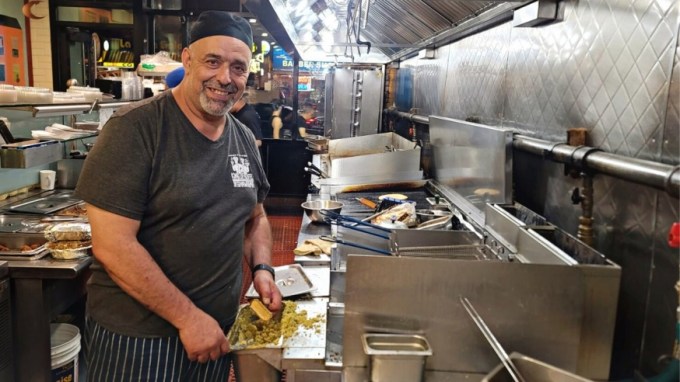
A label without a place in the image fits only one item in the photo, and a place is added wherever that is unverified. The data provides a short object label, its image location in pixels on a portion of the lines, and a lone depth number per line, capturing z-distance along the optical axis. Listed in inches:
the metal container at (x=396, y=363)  55.4
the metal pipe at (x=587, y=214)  68.9
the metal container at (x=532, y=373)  48.7
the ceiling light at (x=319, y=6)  187.2
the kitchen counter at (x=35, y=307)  101.5
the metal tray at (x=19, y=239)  116.0
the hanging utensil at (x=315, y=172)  193.3
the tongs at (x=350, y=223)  109.3
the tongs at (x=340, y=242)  95.6
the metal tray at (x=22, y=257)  104.0
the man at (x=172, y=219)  60.9
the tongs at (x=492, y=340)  47.3
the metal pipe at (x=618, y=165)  51.5
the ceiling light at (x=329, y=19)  208.4
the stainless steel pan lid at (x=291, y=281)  85.4
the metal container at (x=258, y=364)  67.2
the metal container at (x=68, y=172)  165.0
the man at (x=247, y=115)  217.5
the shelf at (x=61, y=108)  110.0
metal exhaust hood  120.5
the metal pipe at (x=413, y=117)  198.0
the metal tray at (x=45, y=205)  135.6
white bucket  107.5
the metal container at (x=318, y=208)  130.6
